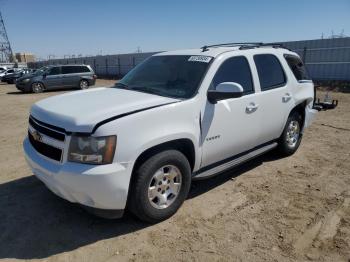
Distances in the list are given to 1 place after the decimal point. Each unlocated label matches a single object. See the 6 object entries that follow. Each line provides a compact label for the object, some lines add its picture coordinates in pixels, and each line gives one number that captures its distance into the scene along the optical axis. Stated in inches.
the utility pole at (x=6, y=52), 2965.1
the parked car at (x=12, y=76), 1167.0
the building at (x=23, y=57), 3255.4
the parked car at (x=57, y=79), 800.3
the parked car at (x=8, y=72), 1248.5
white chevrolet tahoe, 123.4
